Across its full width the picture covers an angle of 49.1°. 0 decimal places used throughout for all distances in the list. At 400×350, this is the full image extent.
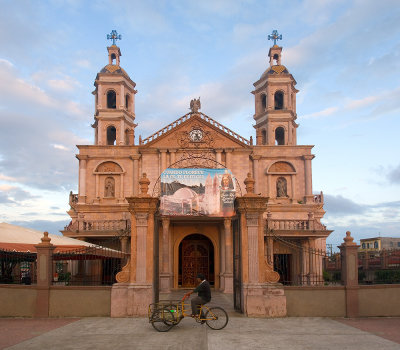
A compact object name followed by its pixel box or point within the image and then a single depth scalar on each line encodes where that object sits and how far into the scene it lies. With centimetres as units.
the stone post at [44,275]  1517
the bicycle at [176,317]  1226
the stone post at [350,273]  1501
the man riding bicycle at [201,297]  1252
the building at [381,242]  6700
